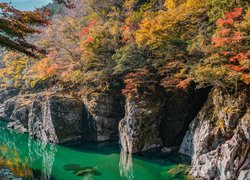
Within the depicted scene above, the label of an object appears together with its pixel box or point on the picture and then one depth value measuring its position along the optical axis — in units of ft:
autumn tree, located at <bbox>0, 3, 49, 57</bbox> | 32.71
